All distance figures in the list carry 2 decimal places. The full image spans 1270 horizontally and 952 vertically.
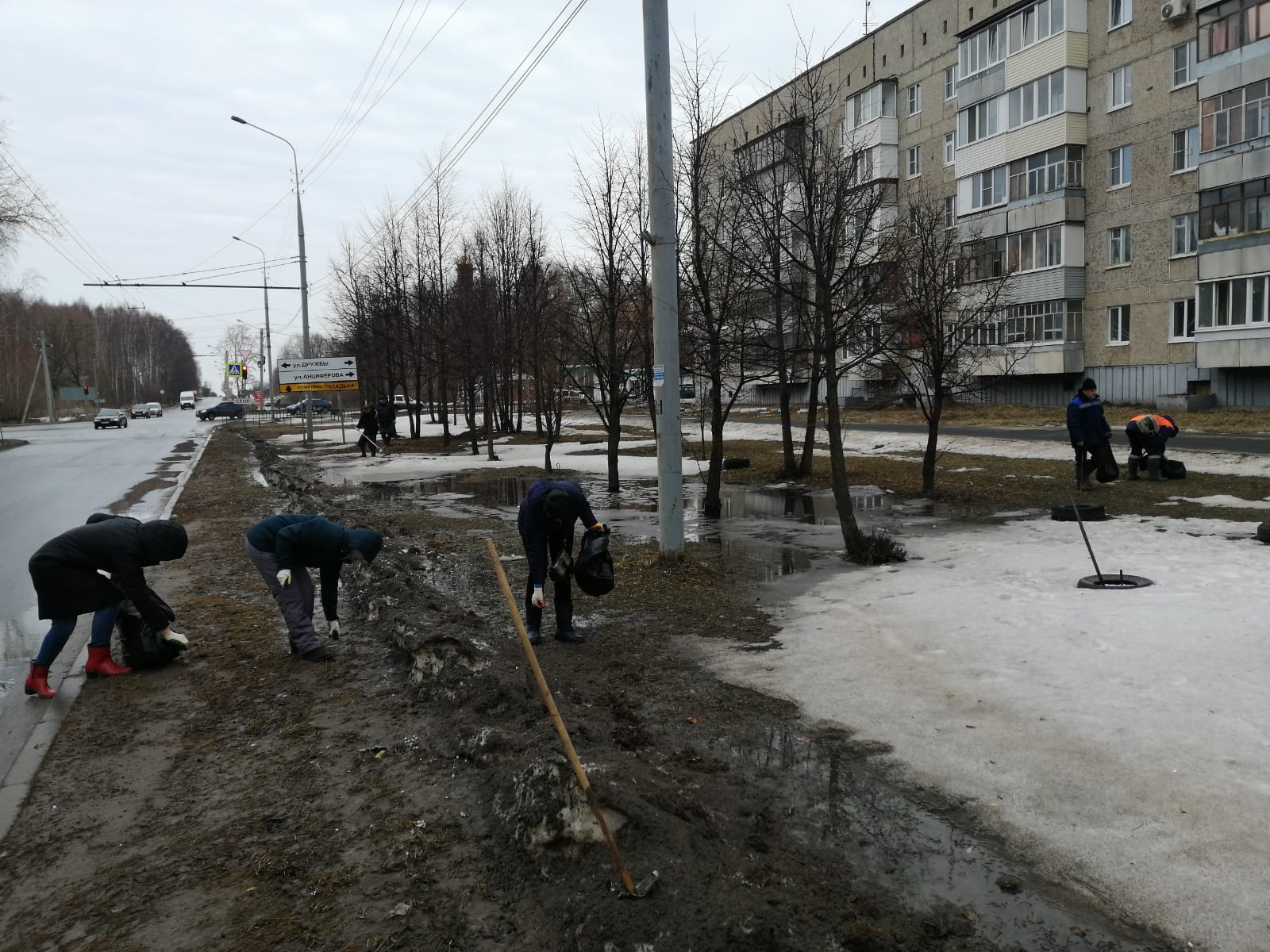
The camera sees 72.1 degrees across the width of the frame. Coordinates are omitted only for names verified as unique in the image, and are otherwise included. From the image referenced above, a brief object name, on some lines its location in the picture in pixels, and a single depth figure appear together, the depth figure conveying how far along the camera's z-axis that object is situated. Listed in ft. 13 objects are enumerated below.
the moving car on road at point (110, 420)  179.01
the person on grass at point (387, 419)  103.65
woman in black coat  19.57
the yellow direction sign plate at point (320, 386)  107.45
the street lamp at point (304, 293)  106.83
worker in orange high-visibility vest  47.34
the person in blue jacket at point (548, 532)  21.18
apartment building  86.79
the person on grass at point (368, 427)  92.48
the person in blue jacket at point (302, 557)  20.86
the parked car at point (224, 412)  231.50
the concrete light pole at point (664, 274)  29.63
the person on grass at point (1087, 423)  43.11
